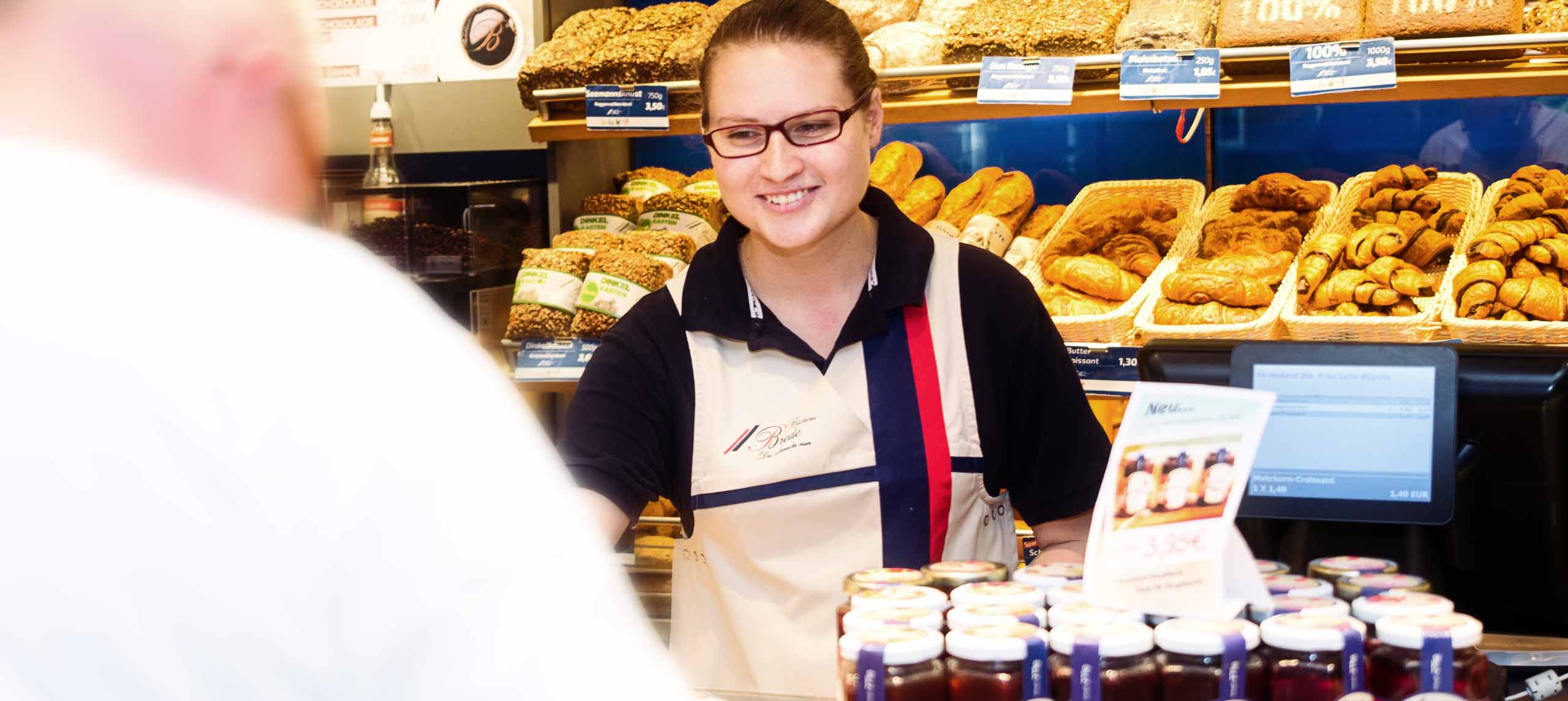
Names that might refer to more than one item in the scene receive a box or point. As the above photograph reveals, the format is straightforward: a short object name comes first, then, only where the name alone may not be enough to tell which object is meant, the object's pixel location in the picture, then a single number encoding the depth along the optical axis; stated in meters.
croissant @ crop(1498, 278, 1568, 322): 2.46
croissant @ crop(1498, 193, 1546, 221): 2.68
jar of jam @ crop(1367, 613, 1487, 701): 1.00
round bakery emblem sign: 3.45
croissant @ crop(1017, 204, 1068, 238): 3.12
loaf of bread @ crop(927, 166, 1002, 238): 3.10
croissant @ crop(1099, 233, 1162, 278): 2.87
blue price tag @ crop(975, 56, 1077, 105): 2.51
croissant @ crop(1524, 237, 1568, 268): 2.53
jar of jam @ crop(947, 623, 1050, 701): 1.01
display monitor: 1.31
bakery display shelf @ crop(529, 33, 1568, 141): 2.43
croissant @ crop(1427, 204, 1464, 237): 2.80
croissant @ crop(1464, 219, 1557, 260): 2.54
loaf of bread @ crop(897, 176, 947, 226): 3.17
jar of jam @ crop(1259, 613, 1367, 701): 1.01
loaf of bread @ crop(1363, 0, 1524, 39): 2.42
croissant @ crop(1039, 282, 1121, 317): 2.78
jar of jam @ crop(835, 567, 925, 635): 1.23
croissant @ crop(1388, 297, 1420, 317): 2.61
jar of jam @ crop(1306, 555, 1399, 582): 1.22
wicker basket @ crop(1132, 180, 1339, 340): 2.53
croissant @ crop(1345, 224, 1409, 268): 2.67
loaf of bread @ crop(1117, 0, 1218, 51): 2.63
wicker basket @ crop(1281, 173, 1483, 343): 2.52
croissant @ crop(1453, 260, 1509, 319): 2.50
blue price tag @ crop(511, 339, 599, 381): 2.97
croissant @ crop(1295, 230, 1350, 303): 2.67
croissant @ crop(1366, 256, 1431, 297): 2.61
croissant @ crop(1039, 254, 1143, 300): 2.78
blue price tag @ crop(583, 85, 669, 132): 2.89
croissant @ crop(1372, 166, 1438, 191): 2.89
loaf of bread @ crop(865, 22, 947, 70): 2.80
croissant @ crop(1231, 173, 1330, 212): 2.91
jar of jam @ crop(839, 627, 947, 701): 1.02
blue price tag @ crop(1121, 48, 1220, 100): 2.44
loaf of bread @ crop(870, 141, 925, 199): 3.23
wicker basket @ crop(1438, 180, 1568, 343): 2.41
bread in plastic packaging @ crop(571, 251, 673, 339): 2.95
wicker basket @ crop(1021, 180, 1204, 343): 2.65
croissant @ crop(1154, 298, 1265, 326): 2.61
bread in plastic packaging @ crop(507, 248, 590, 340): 3.00
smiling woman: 1.83
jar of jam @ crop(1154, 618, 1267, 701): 1.00
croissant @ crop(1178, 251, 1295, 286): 2.67
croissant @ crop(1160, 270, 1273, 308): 2.62
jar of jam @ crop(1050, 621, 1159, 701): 1.00
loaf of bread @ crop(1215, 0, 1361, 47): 2.54
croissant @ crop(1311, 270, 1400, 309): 2.59
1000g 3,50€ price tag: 2.36
